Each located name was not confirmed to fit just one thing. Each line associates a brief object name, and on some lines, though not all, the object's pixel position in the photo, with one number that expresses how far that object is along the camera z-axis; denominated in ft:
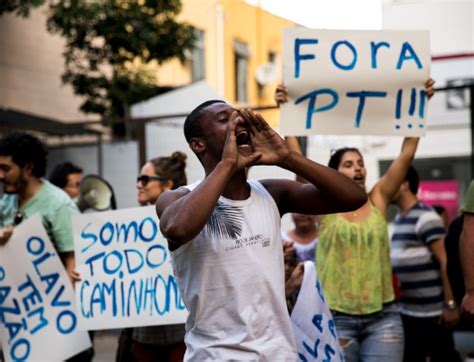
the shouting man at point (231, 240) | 10.46
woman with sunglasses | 17.59
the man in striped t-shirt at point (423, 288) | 20.56
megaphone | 24.85
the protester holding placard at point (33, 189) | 18.28
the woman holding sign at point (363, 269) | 17.24
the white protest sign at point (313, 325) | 14.79
